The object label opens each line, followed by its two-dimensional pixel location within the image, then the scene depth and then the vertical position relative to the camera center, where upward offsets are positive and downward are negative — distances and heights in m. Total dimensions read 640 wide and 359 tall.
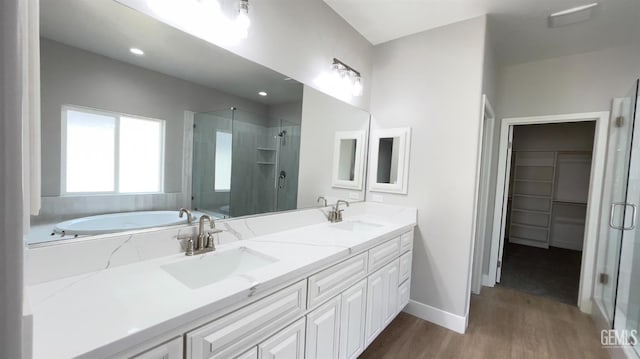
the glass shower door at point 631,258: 2.03 -0.60
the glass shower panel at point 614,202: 2.27 -0.16
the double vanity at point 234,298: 0.70 -0.46
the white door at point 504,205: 3.08 -0.32
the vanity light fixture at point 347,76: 2.25 +0.87
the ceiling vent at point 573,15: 2.03 +1.37
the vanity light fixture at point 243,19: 1.44 +0.84
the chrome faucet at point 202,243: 1.25 -0.40
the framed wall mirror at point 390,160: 2.53 +0.13
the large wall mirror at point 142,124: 0.99 +0.18
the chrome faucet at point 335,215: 2.29 -0.40
